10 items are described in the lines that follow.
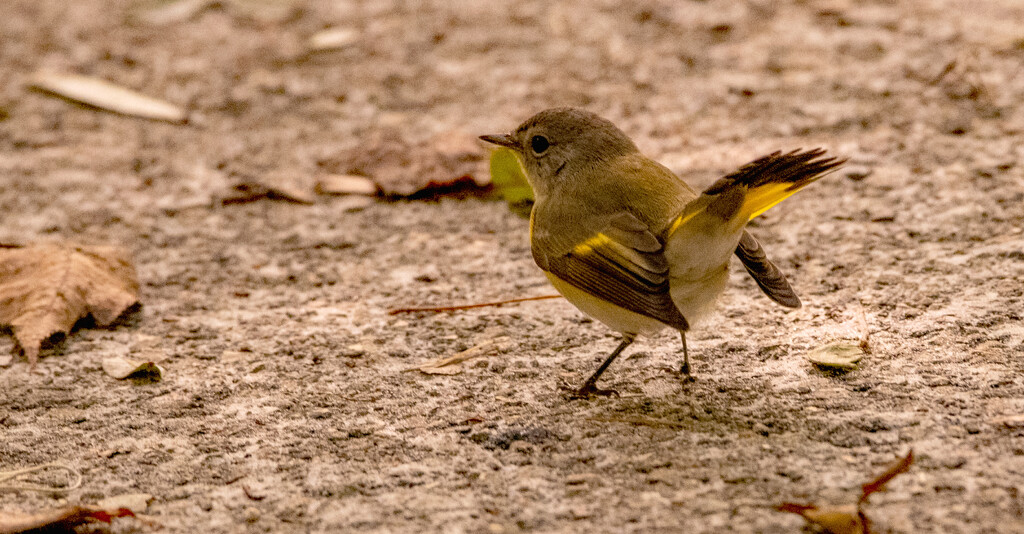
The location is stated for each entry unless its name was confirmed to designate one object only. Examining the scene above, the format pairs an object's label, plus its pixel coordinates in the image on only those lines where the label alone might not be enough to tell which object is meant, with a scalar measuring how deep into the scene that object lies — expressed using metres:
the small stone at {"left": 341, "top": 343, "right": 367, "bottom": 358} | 6.17
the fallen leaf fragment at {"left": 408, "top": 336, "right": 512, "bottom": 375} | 5.90
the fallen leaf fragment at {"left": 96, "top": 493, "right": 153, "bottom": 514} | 4.54
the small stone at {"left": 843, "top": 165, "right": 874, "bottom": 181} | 8.04
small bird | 4.94
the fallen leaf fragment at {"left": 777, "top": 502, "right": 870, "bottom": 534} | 3.87
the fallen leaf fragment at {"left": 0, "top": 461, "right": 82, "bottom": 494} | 4.75
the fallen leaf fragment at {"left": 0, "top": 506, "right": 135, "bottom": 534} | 4.21
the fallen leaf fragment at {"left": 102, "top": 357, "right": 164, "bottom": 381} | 5.94
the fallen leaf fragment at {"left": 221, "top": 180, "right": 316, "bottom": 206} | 8.60
